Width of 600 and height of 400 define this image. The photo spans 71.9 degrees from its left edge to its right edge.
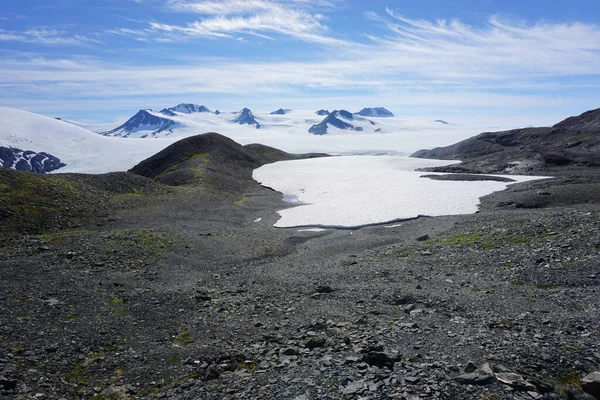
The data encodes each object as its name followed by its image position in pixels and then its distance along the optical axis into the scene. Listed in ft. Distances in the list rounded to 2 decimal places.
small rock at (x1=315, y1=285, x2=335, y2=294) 75.77
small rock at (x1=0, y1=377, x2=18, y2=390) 41.01
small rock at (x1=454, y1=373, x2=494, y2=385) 37.78
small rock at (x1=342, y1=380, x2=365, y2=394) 38.34
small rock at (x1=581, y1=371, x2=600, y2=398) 38.14
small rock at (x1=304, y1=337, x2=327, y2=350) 51.01
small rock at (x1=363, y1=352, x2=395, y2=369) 43.33
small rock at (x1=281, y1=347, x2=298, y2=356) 49.55
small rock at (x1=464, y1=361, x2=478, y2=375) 40.34
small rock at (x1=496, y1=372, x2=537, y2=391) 37.19
